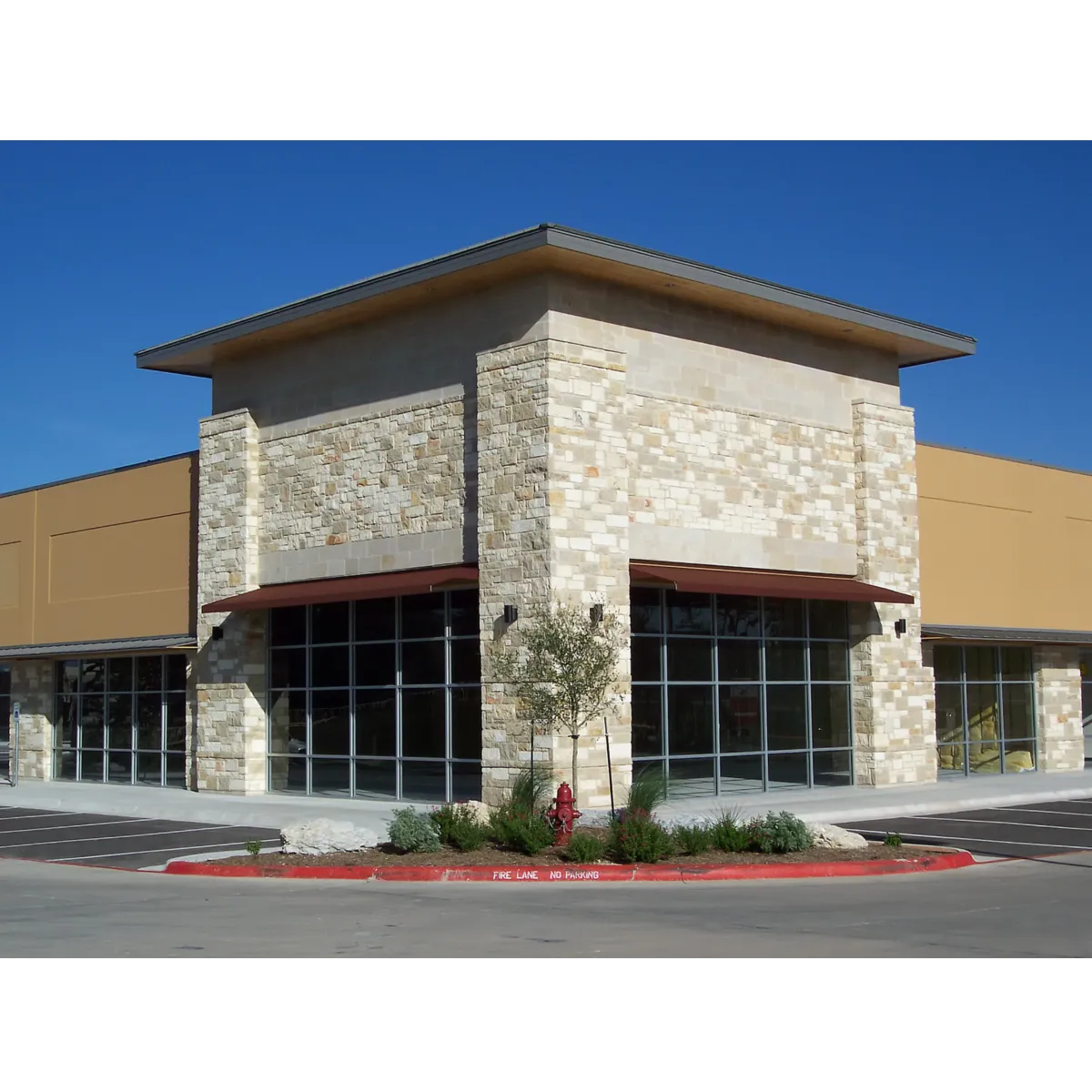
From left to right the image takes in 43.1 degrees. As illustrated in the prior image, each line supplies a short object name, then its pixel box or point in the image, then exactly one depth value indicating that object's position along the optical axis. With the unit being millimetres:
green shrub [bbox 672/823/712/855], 16953
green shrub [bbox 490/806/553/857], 17031
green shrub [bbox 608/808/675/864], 16438
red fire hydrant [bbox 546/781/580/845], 18188
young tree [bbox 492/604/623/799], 18797
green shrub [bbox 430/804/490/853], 17328
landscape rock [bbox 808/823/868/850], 17312
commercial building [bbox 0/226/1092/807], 22516
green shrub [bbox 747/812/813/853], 16938
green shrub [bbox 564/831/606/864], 16484
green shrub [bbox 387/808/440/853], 17141
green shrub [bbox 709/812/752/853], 17125
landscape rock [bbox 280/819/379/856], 17531
